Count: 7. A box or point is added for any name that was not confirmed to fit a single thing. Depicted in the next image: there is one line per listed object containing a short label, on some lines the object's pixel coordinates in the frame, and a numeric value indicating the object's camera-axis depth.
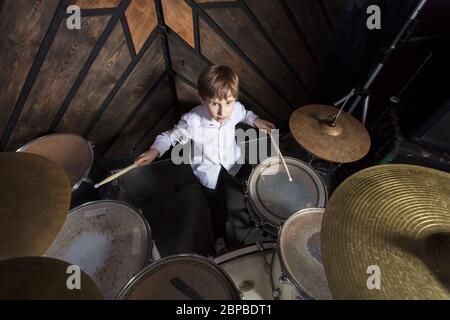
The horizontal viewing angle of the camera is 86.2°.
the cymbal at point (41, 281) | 0.69
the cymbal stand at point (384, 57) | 1.66
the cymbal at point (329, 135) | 1.68
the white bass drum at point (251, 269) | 1.40
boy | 1.49
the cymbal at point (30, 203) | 0.77
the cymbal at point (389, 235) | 0.68
